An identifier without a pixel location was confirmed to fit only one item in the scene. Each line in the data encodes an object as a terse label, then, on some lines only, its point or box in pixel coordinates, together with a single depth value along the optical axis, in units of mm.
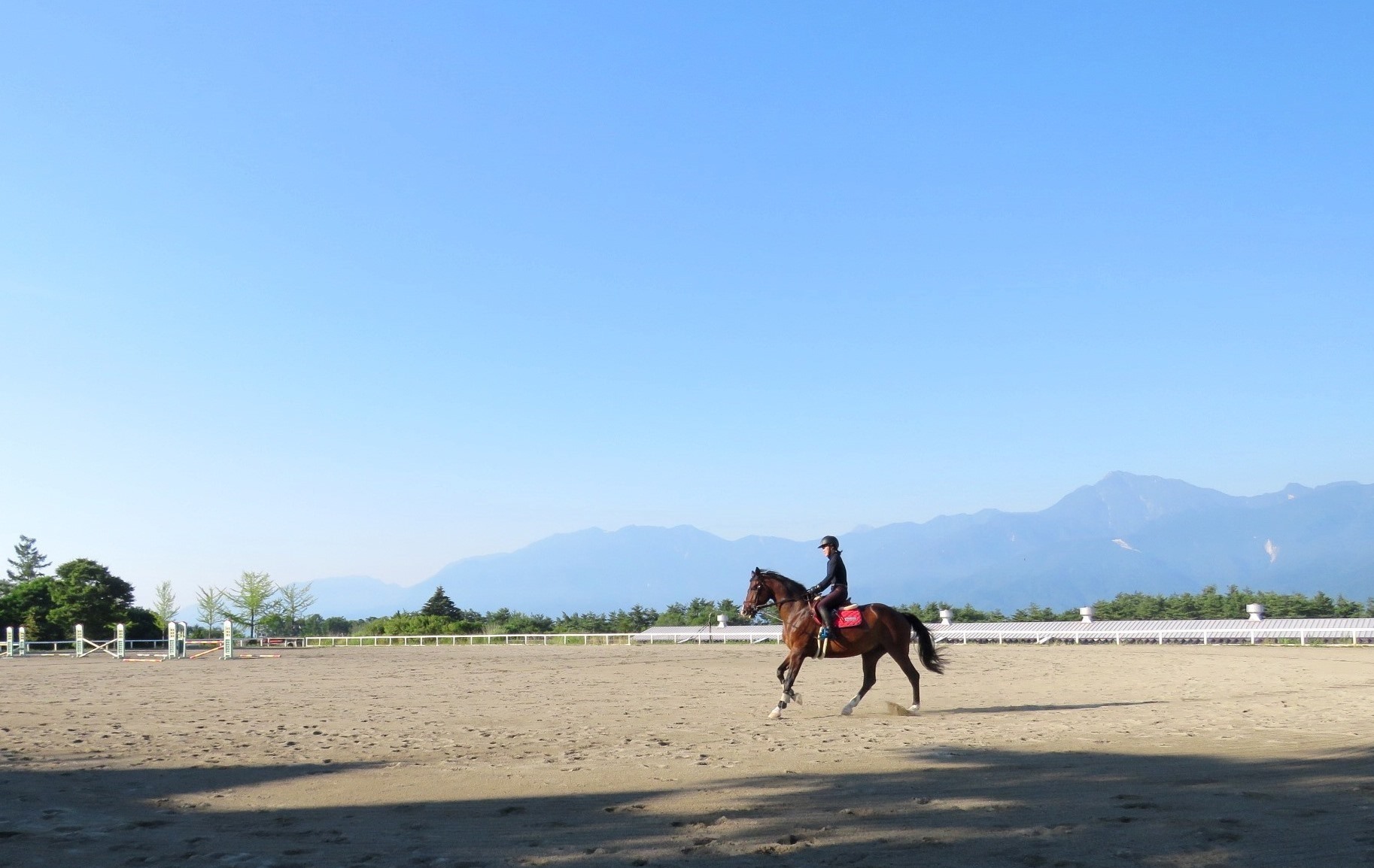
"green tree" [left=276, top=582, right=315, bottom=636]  75500
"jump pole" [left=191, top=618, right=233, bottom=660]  36847
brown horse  14711
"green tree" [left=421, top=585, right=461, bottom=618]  73075
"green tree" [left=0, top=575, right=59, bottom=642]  56094
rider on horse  14609
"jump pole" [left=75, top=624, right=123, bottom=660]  40250
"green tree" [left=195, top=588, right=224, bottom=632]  78500
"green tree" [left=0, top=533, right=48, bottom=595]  118875
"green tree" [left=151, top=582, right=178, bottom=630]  76500
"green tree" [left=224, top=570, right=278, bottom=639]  73938
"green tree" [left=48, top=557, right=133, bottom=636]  56219
